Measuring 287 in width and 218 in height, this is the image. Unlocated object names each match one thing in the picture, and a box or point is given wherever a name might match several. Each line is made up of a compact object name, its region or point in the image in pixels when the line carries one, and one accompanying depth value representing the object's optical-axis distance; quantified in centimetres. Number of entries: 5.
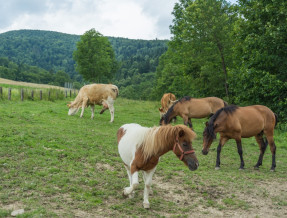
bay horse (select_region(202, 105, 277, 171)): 927
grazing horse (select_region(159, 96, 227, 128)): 1502
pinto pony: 518
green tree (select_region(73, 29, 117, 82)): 5103
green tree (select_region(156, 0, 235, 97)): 2331
